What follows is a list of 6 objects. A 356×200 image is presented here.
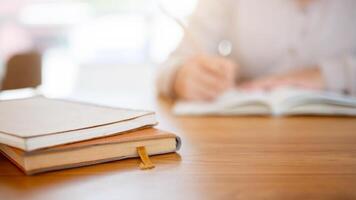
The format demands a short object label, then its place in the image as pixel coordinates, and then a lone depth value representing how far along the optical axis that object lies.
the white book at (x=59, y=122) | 0.39
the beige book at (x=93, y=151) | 0.39
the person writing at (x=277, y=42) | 0.97
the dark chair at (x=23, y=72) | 1.84
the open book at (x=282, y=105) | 0.72
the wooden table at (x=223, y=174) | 0.36
